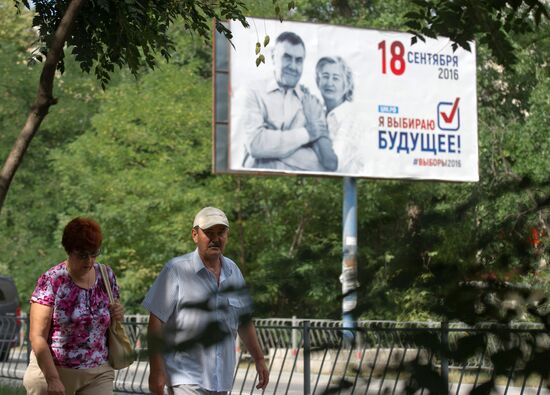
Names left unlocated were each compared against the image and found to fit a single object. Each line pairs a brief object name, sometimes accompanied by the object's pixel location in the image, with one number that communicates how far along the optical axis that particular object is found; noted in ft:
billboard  113.90
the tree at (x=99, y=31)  34.00
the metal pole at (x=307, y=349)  12.24
